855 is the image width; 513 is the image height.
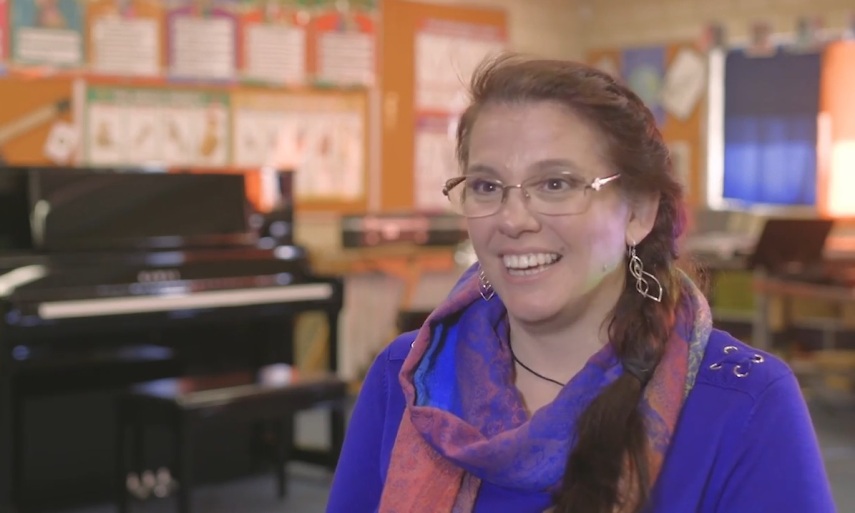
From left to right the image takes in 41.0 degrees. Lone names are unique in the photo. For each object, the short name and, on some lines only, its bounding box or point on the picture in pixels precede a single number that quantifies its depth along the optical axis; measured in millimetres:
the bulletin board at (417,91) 6172
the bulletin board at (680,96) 6605
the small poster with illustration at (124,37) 5113
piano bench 3553
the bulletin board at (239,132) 5215
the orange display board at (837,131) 6047
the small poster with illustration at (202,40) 5367
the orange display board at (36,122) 4887
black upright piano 3654
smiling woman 1239
